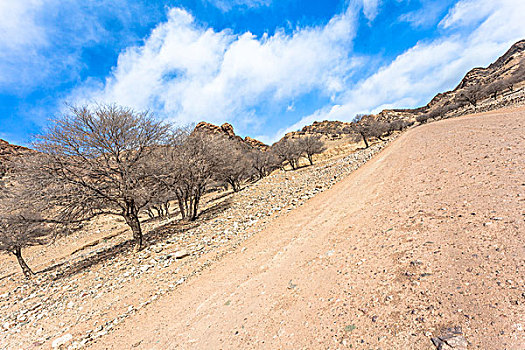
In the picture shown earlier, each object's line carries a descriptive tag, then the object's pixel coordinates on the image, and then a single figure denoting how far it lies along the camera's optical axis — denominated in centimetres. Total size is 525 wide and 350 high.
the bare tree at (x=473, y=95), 4688
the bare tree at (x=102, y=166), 926
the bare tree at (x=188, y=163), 1262
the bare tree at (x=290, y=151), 4856
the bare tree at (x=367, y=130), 4931
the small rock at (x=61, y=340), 525
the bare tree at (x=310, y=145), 4875
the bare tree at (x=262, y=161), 4759
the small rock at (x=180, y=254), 885
